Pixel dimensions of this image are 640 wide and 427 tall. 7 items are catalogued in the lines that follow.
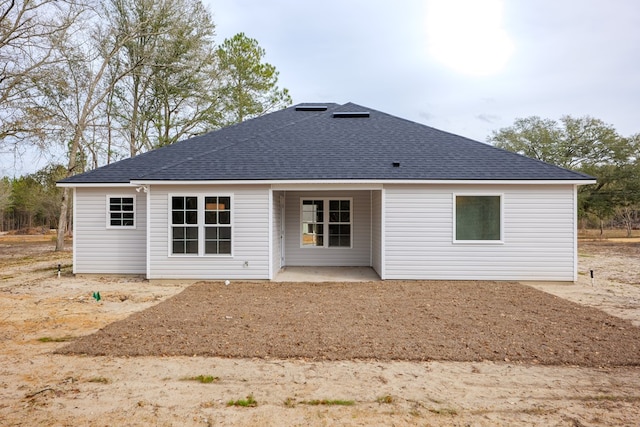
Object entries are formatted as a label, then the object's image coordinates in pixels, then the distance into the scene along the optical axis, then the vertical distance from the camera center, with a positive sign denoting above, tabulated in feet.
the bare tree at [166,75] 71.67 +27.28
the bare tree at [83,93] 62.69 +21.54
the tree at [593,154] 85.10 +14.47
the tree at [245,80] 81.00 +28.98
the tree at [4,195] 99.04 +5.01
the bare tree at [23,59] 46.37 +18.81
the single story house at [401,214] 31.86 +0.09
